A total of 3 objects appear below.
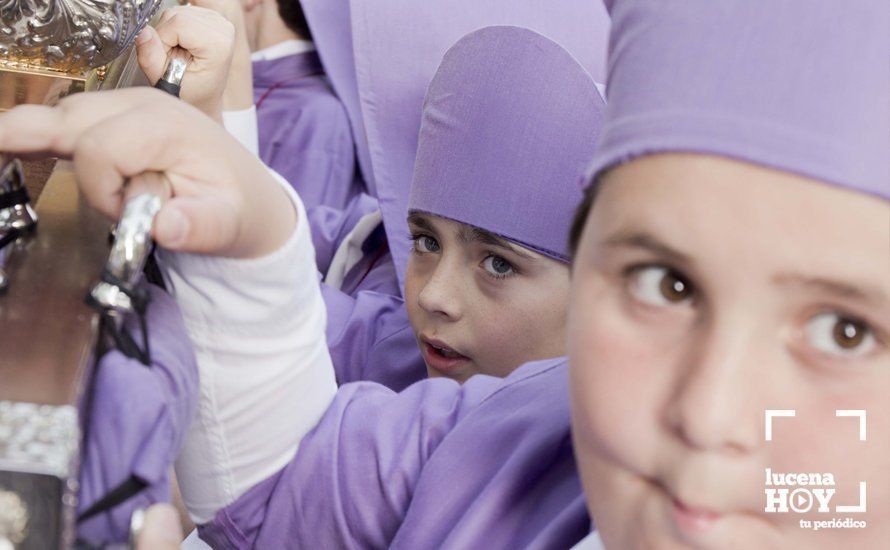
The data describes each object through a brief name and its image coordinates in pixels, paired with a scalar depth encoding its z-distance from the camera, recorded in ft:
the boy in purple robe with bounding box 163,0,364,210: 6.28
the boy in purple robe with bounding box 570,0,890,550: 1.70
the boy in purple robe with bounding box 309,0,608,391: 4.25
